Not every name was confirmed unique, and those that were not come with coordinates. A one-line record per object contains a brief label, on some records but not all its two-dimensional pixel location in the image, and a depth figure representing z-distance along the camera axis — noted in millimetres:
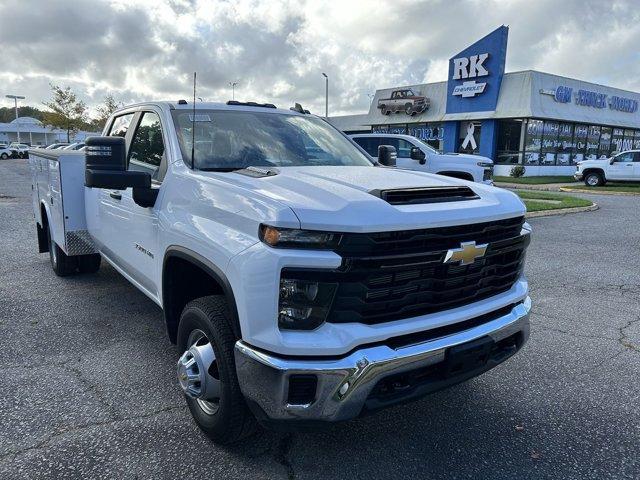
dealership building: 27328
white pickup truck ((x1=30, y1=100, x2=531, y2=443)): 2125
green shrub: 27328
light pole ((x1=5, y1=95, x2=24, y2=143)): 79875
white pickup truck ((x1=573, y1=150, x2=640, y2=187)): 22191
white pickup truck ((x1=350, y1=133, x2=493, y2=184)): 11766
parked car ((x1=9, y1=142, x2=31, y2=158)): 54062
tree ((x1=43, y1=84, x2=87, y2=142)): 49844
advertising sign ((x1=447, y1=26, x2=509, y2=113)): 27391
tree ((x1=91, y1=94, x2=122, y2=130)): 53634
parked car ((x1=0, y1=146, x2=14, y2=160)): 51969
